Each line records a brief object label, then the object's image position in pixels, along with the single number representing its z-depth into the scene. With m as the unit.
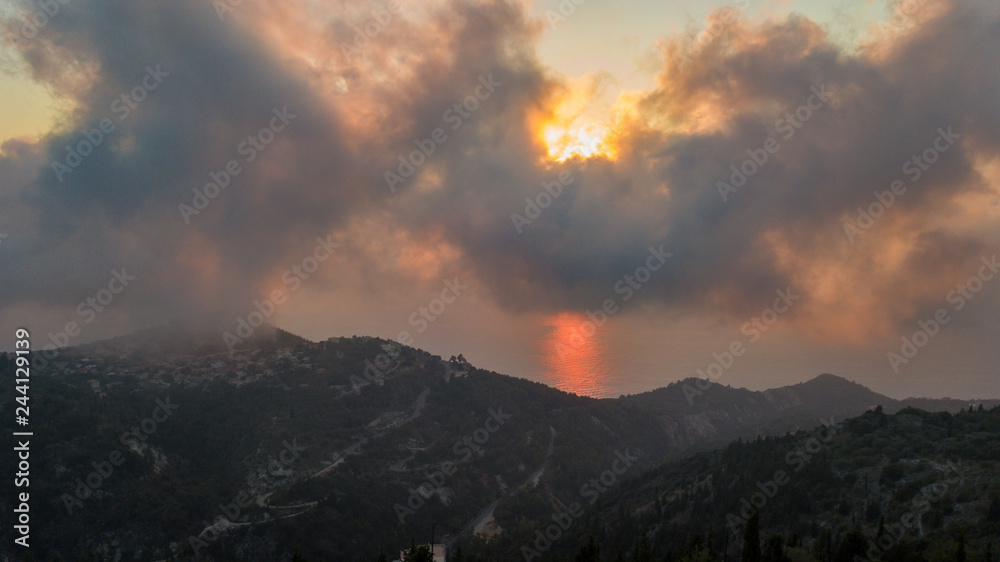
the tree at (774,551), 81.26
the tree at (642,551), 106.43
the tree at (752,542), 82.06
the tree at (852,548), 87.25
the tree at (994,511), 91.81
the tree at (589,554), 91.75
